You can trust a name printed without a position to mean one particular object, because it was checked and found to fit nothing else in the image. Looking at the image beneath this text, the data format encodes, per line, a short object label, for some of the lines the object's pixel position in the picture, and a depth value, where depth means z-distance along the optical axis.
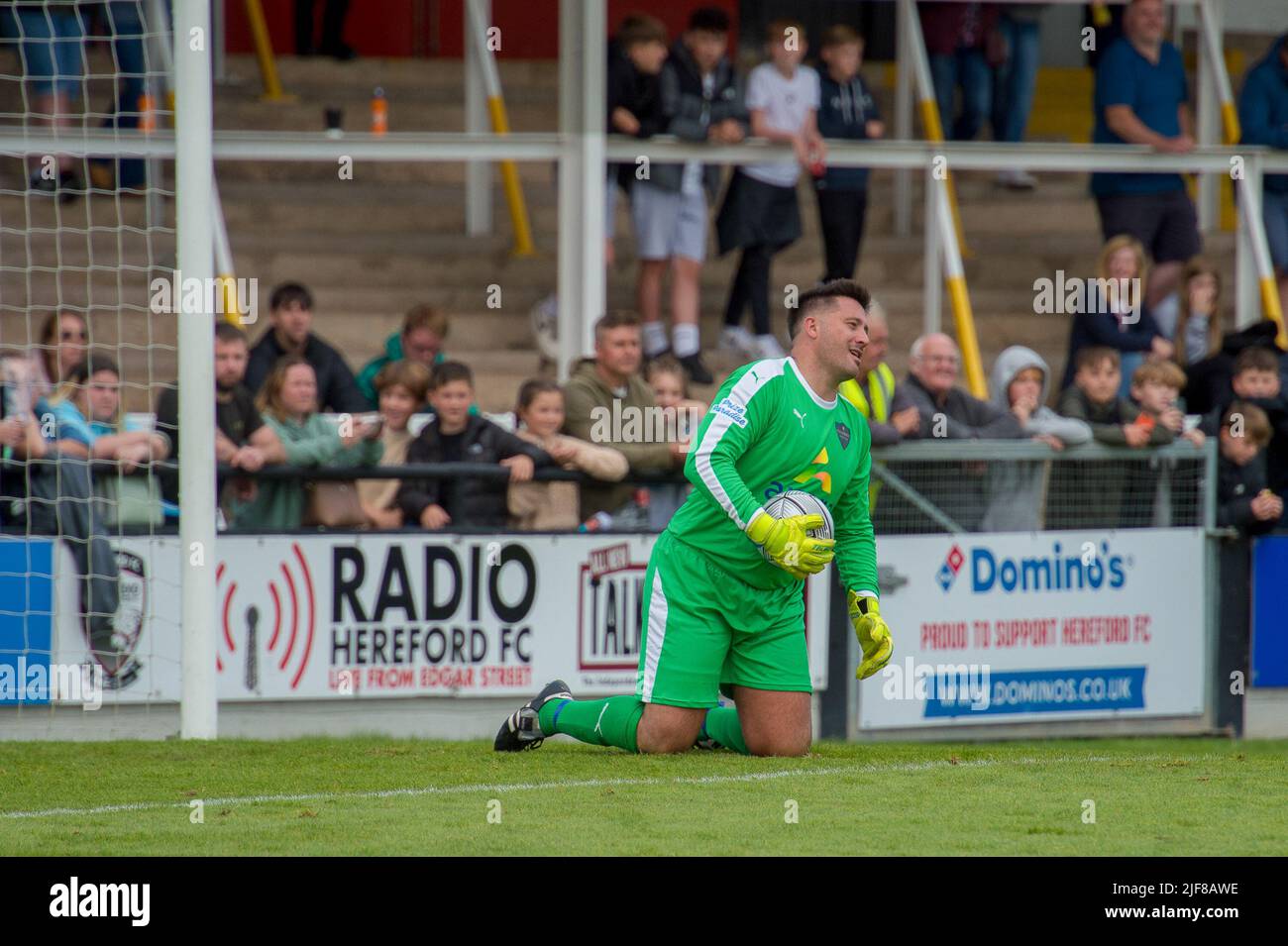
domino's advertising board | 10.22
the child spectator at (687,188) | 11.53
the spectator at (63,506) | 9.06
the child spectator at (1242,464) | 10.65
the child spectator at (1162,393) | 10.69
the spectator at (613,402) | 9.96
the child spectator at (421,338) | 10.71
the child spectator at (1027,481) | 10.41
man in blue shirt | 12.52
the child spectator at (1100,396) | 10.75
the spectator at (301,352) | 10.29
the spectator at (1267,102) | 12.80
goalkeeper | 7.12
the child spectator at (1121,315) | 11.48
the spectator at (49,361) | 9.23
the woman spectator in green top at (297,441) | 9.56
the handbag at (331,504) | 9.65
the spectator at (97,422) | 9.17
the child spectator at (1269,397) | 10.91
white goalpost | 8.23
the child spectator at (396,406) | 9.83
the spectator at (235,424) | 9.44
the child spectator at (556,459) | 9.80
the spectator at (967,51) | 13.80
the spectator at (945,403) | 10.31
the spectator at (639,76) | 11.62
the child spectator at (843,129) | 12.16
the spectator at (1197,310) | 11.80
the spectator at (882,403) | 9.94
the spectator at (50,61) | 12.30
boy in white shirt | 11.91
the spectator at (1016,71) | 13.70
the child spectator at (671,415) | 10.10
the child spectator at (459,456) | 9.73
